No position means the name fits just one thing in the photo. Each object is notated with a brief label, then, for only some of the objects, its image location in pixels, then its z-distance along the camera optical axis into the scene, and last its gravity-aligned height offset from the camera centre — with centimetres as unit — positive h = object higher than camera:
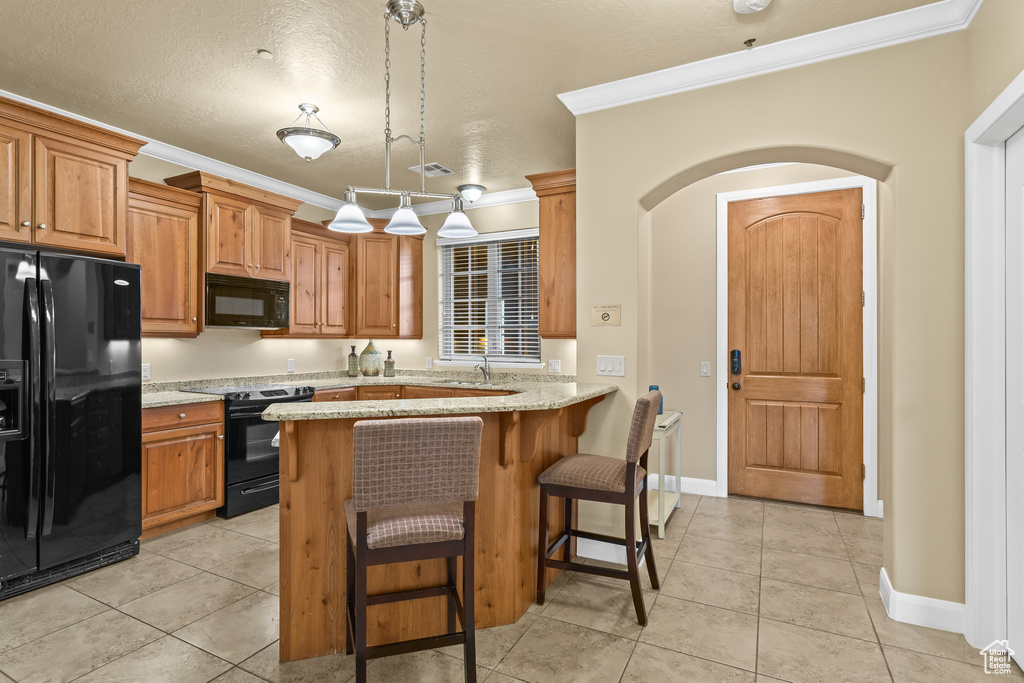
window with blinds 513 +42
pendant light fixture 220 +68
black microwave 398 +30
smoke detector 221 +143
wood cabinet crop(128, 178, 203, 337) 357 +62
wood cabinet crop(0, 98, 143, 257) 271 +89
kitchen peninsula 205 -77
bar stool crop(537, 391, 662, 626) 231 -67
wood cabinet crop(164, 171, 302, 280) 393 +91
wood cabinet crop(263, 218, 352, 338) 479 +56
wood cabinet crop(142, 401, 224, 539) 336 -85
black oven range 379 -83
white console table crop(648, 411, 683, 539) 334 -89
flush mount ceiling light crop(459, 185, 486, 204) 480 +138
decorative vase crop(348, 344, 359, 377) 556 -27
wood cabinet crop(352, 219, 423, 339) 535 +58
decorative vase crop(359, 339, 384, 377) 552 -23
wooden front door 386 -6
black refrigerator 258 -41
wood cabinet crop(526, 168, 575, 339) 360 +62
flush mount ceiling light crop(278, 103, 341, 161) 249 +99
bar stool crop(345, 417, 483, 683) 164 -52
